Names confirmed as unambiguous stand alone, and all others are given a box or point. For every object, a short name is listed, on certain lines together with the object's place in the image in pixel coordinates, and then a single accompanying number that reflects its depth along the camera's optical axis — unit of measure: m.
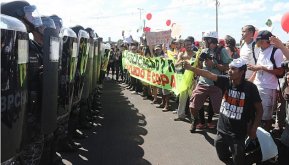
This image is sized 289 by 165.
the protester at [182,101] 5.70
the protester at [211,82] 4.59
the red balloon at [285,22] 4.56
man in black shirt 3.05
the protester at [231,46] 5.55
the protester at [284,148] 3.03
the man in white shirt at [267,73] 3.86
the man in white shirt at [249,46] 4.46
